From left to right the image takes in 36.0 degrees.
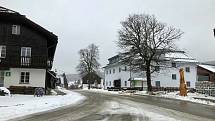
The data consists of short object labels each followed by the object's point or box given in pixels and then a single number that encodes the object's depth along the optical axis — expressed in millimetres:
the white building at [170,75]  70312
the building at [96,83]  109262
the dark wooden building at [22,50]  36062
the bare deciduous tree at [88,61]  95000
